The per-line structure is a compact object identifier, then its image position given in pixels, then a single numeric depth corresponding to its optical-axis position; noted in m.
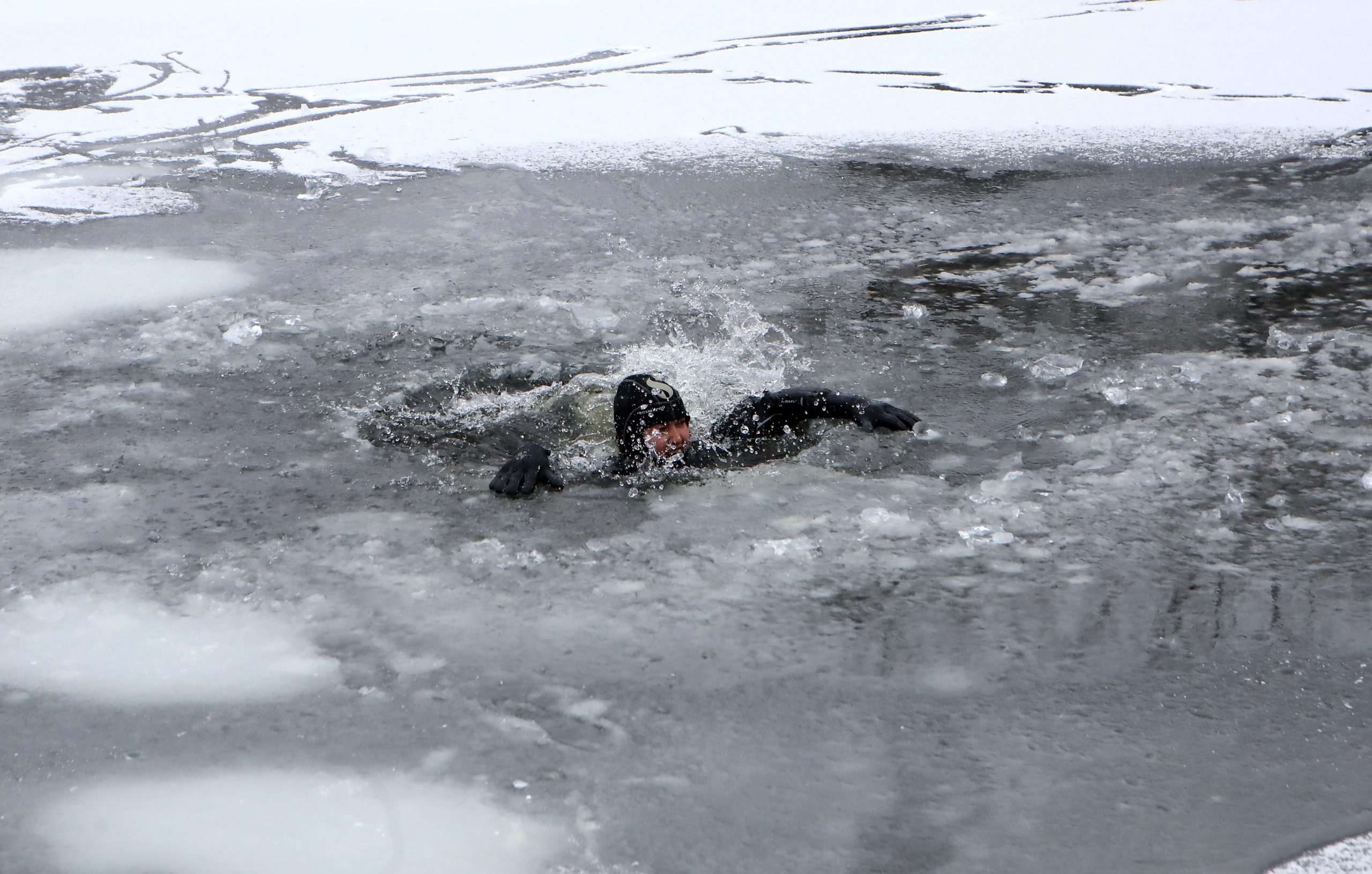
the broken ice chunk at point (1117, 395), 8.93
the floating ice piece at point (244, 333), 10.54
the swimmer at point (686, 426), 8.08
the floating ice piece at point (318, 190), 14.69
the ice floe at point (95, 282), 11.27
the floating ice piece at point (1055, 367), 9.46
